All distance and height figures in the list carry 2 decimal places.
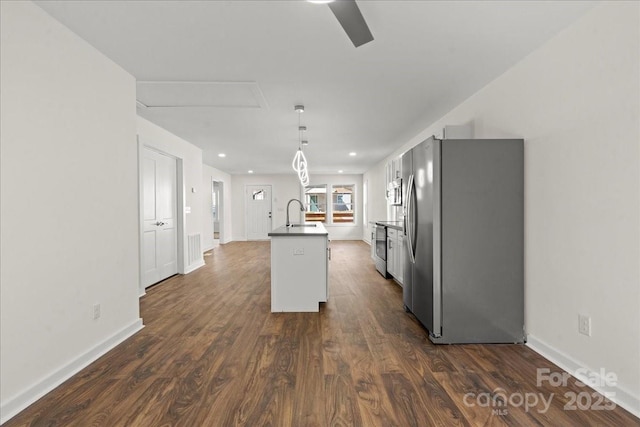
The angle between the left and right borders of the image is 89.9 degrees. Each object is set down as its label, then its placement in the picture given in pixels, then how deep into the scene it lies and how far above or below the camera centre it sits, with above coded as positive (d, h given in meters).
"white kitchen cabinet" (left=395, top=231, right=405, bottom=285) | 4.48 -0.73
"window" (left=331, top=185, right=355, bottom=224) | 11.82 +0.16
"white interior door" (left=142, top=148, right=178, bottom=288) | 4.81 -0.14
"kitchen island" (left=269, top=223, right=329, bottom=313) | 3.71 -0.74
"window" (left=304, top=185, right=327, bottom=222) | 11.76 +0.24
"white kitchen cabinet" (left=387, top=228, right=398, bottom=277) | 4.85 -0.67
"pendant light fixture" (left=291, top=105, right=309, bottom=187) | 4.10 +0.86
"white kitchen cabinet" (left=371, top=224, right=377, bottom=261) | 6.38 -0.62
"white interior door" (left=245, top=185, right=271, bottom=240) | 11.75 -0.02
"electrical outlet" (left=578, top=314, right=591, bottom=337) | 2.20 -0.81
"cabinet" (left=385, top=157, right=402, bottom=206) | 5.15 +0.49
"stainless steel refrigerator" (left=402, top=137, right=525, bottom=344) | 2.81 -0.28
